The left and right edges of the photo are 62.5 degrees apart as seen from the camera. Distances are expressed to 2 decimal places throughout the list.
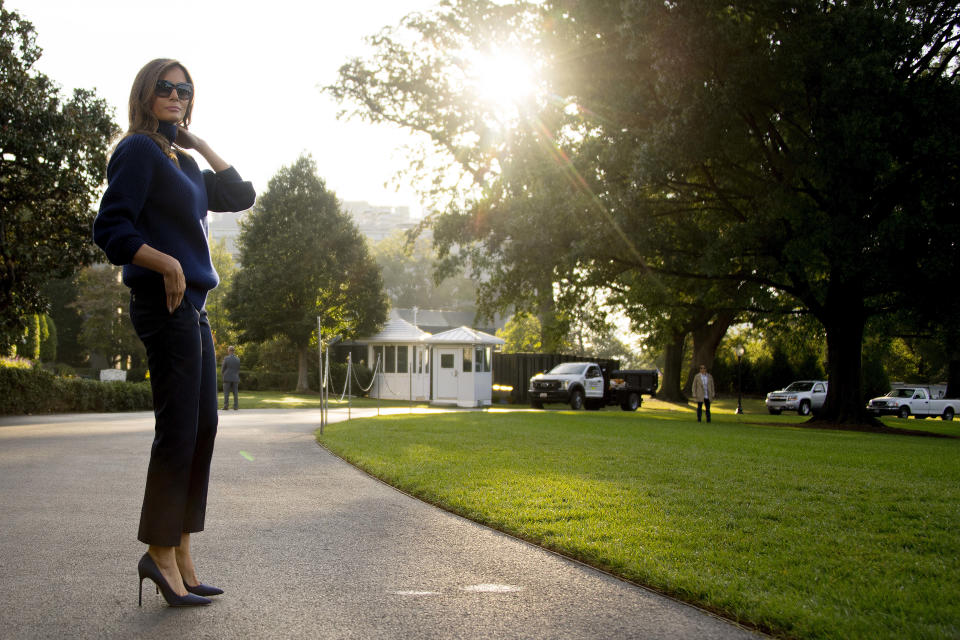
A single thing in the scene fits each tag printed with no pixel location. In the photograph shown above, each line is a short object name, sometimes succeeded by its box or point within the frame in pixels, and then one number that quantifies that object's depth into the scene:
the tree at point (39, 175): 15.52
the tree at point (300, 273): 41.38
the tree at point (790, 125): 17.66
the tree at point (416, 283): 99.44
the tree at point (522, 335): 50.53
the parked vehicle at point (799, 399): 36.94
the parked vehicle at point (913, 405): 40.56
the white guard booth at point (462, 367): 32.62
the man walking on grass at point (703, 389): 22.94
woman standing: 3.22
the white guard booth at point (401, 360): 36.56
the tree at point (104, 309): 46.59
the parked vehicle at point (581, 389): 29.94
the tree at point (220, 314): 52.19
